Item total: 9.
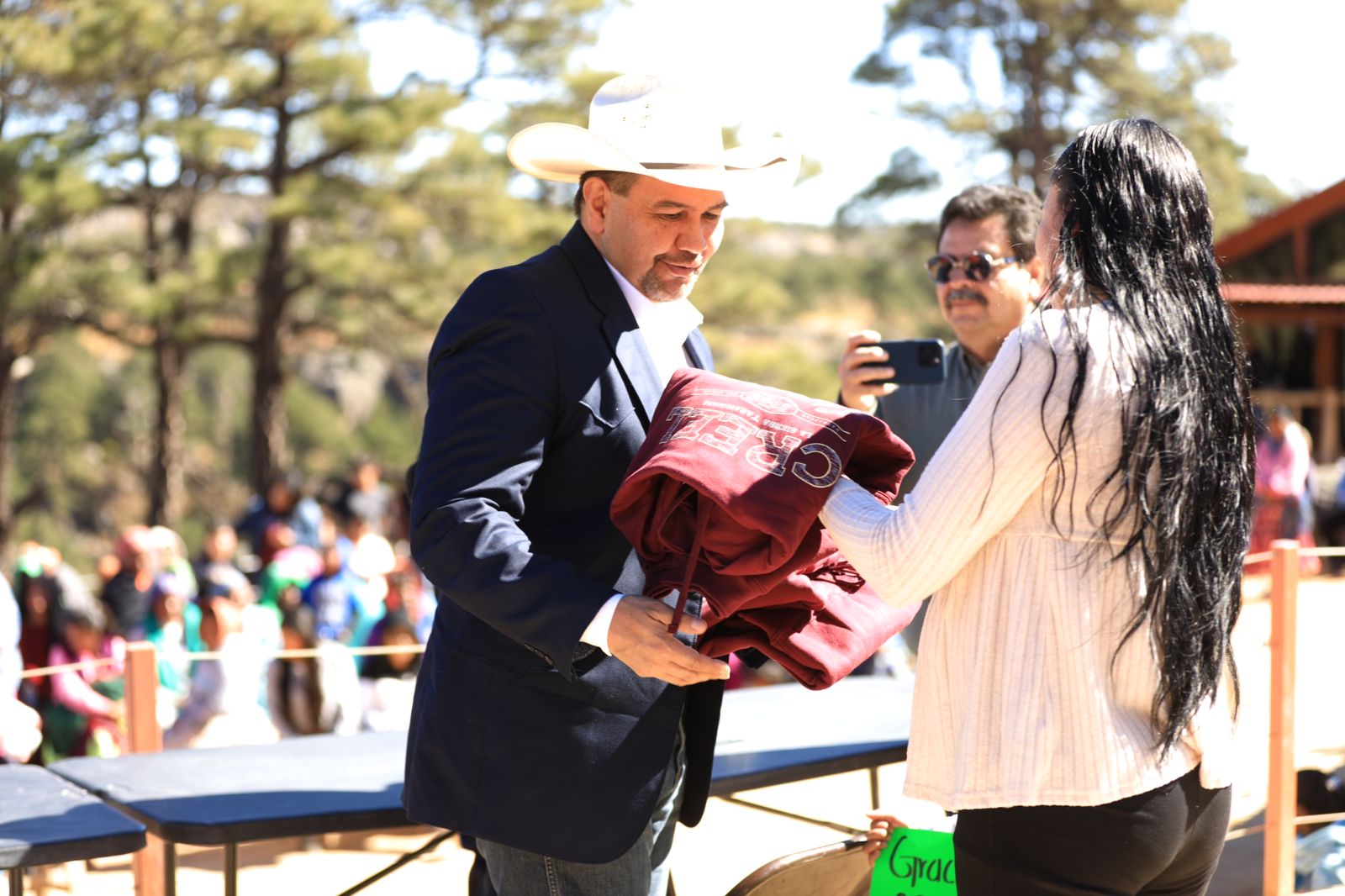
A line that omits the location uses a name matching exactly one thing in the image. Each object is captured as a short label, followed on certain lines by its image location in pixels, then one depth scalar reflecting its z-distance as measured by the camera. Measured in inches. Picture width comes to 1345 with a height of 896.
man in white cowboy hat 73.3
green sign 103.2
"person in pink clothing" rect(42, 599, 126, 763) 227.0
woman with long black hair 64.4
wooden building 775.7
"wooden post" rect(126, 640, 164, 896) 139.1
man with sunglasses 122.2
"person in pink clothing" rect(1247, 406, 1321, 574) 501.7
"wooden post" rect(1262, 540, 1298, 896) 146.8
